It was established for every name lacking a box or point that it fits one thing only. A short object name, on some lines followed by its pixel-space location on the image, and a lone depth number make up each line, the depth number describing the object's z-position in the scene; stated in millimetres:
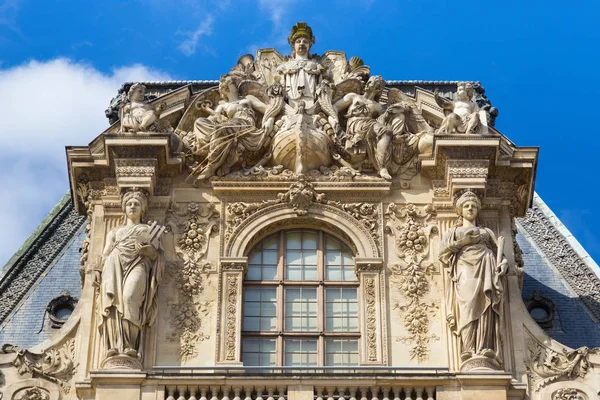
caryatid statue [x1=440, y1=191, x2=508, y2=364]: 23172
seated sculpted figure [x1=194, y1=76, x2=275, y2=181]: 25391
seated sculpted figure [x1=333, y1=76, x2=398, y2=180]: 25406
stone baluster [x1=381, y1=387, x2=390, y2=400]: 22359
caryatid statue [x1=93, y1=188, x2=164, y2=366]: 23172
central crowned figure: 26312
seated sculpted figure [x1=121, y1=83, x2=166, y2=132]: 25317
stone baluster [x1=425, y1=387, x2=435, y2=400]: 22422
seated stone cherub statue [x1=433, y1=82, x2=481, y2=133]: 25328
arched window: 23906
